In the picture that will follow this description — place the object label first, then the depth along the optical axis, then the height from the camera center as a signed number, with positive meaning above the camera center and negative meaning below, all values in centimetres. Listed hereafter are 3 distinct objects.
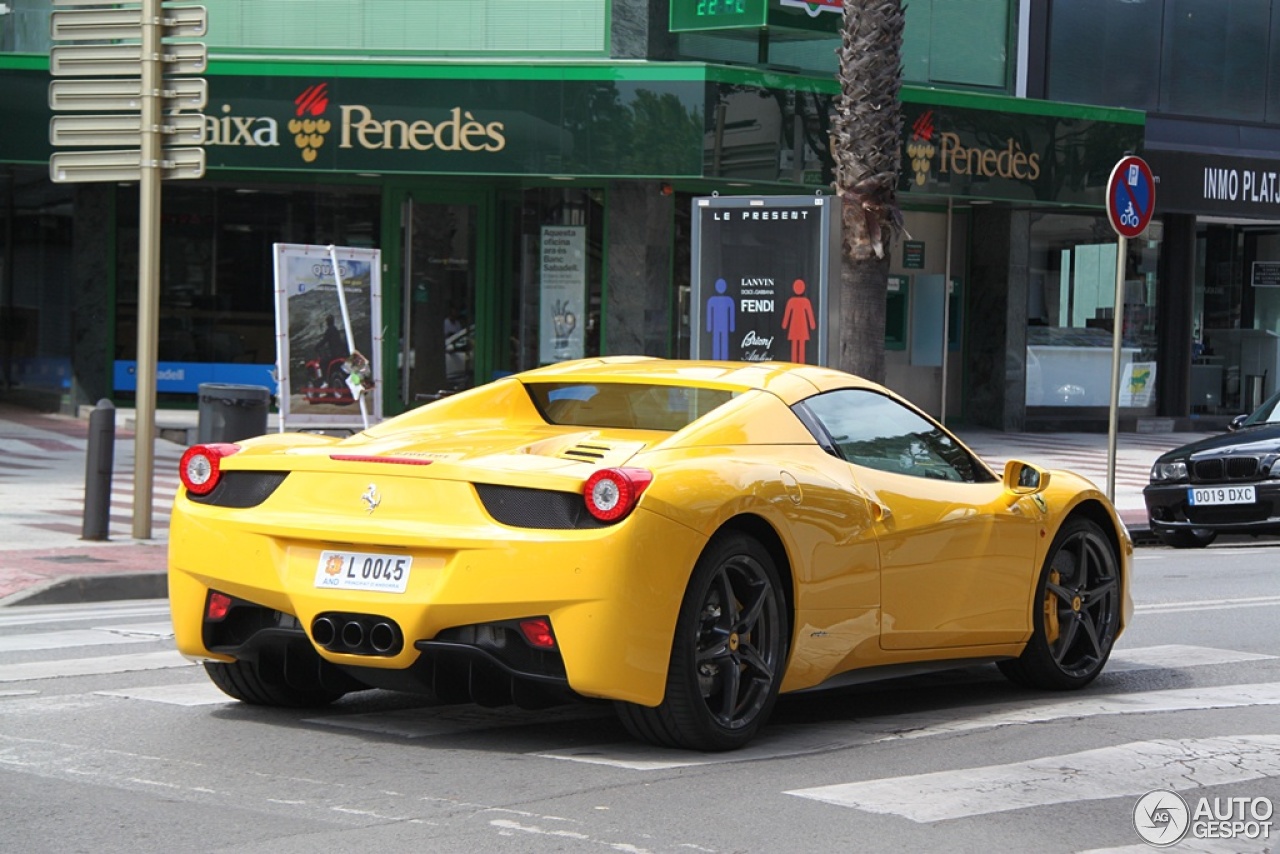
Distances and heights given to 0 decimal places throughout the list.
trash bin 1600 -102
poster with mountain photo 1866 -43
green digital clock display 2264 +342
